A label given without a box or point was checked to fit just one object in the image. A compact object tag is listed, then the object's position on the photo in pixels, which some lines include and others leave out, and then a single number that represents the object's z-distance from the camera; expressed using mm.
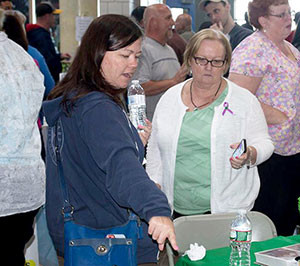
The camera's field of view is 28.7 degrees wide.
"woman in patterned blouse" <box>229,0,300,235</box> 3334
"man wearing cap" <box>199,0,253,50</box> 4816
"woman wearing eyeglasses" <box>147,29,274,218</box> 2900
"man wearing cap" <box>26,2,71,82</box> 5922
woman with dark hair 1745
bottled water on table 2165
